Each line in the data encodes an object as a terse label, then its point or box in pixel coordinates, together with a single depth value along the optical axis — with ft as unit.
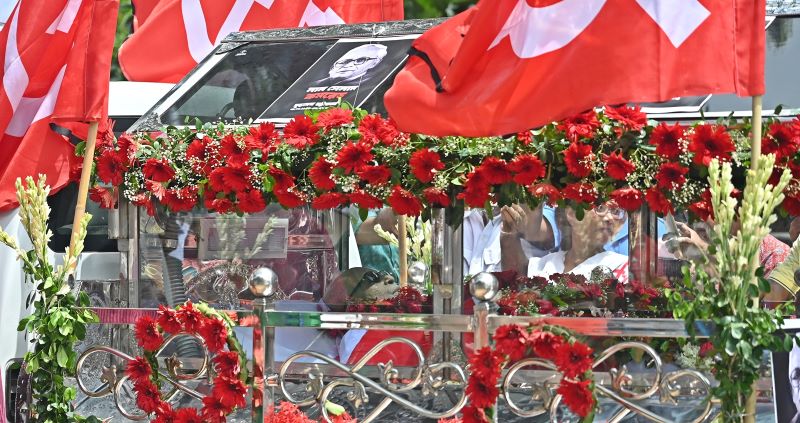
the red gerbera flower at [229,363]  35.96
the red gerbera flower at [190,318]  36.22
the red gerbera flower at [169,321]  36.70
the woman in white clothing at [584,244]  38.06
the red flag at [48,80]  41.57
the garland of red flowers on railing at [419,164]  35.94
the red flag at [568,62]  32.30
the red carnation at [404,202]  38.04
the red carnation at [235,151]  40.04
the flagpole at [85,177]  39.21
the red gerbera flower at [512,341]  32.55
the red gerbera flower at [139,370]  37.55
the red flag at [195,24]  56.24
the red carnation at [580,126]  36.52
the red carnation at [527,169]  36.55
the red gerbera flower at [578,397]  31.73
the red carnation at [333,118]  39.39
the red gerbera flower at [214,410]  35.81
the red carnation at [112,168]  41.86
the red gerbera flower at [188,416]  36.29
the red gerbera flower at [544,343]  32.37
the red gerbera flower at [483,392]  32.79
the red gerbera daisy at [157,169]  40.96
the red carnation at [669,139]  35.65
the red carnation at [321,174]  38.99
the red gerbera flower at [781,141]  35.06
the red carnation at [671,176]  35.70
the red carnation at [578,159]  36.37
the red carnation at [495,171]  36.96
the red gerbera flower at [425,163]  37.42
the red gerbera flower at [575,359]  31.83
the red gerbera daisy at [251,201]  40.16
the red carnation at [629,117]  36.45
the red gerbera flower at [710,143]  34.83
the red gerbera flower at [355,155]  38.19
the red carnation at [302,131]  39.42
